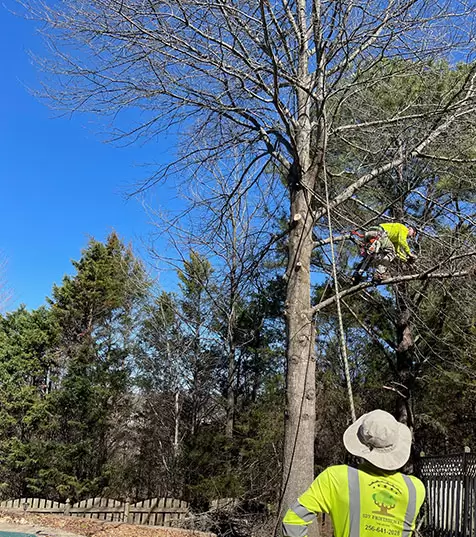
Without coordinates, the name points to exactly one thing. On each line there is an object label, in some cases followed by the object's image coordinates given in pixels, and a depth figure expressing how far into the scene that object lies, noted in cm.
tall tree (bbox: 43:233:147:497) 1430
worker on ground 187
